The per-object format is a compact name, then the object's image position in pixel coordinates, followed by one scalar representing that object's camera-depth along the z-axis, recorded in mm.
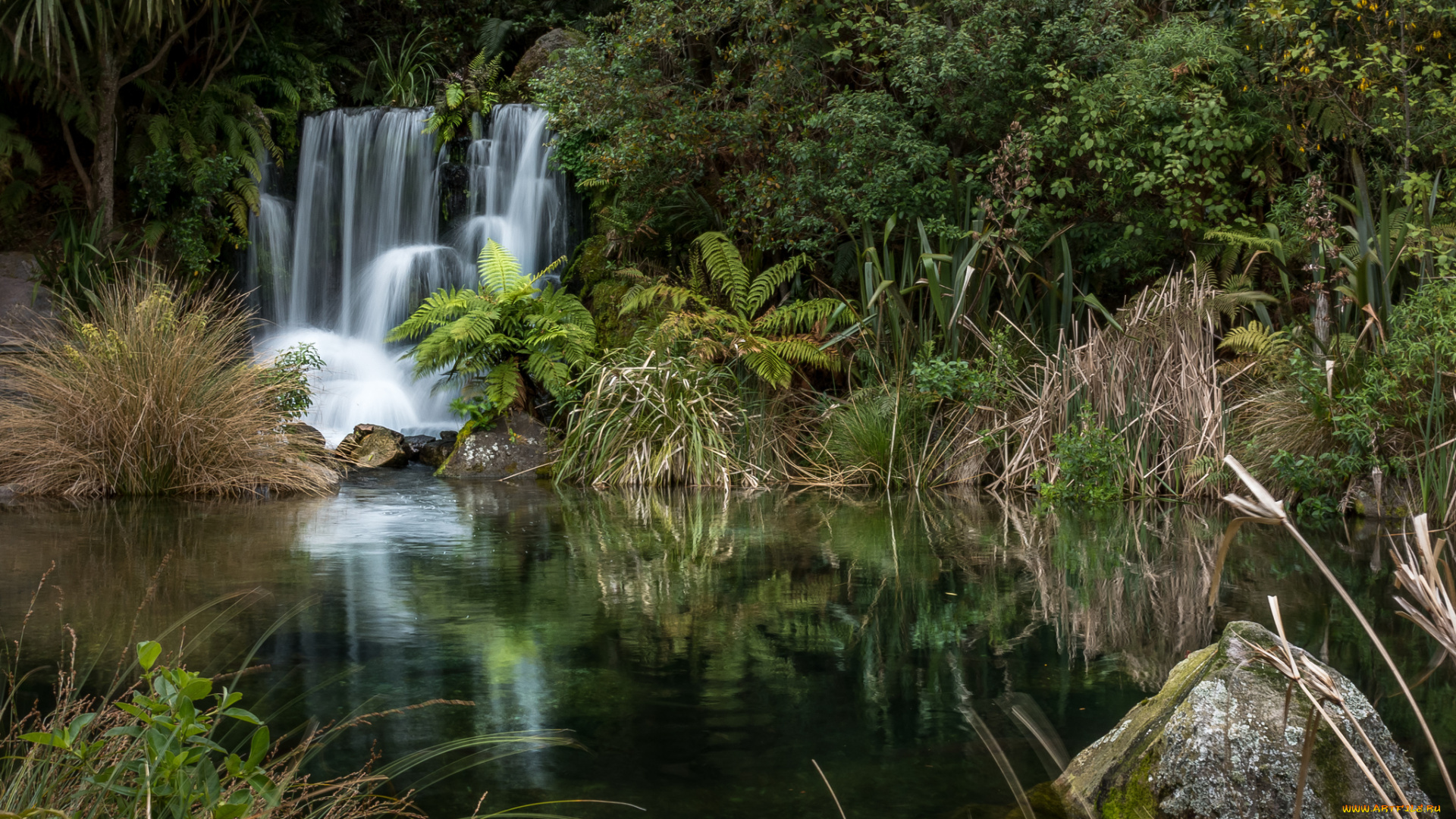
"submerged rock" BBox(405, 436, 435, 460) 10516
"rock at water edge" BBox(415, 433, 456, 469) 10270
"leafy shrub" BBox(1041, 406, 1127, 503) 7211
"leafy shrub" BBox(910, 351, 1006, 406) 7996
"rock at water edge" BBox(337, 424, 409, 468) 9891
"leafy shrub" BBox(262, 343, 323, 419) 8352
